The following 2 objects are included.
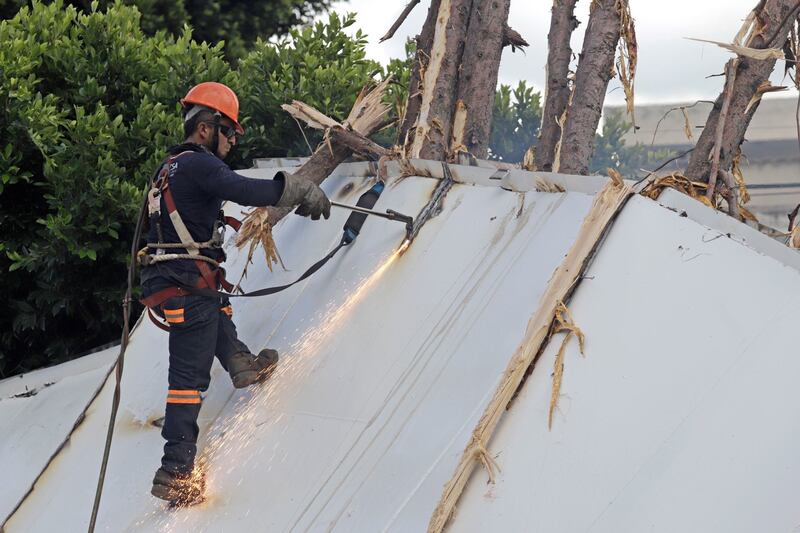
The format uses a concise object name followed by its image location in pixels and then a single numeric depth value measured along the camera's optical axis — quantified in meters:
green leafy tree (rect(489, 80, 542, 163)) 17.38
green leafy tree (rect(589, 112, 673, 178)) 21.59
